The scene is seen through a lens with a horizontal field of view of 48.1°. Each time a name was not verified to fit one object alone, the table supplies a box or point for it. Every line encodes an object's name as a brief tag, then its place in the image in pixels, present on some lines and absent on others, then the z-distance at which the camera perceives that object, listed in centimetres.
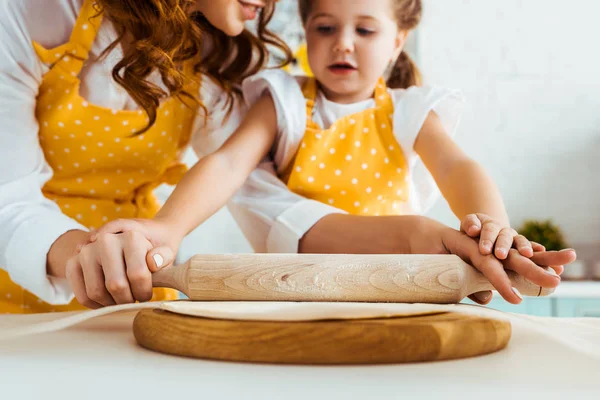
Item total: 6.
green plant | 248
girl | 98
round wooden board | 44
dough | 45
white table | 36
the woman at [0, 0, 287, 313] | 82
